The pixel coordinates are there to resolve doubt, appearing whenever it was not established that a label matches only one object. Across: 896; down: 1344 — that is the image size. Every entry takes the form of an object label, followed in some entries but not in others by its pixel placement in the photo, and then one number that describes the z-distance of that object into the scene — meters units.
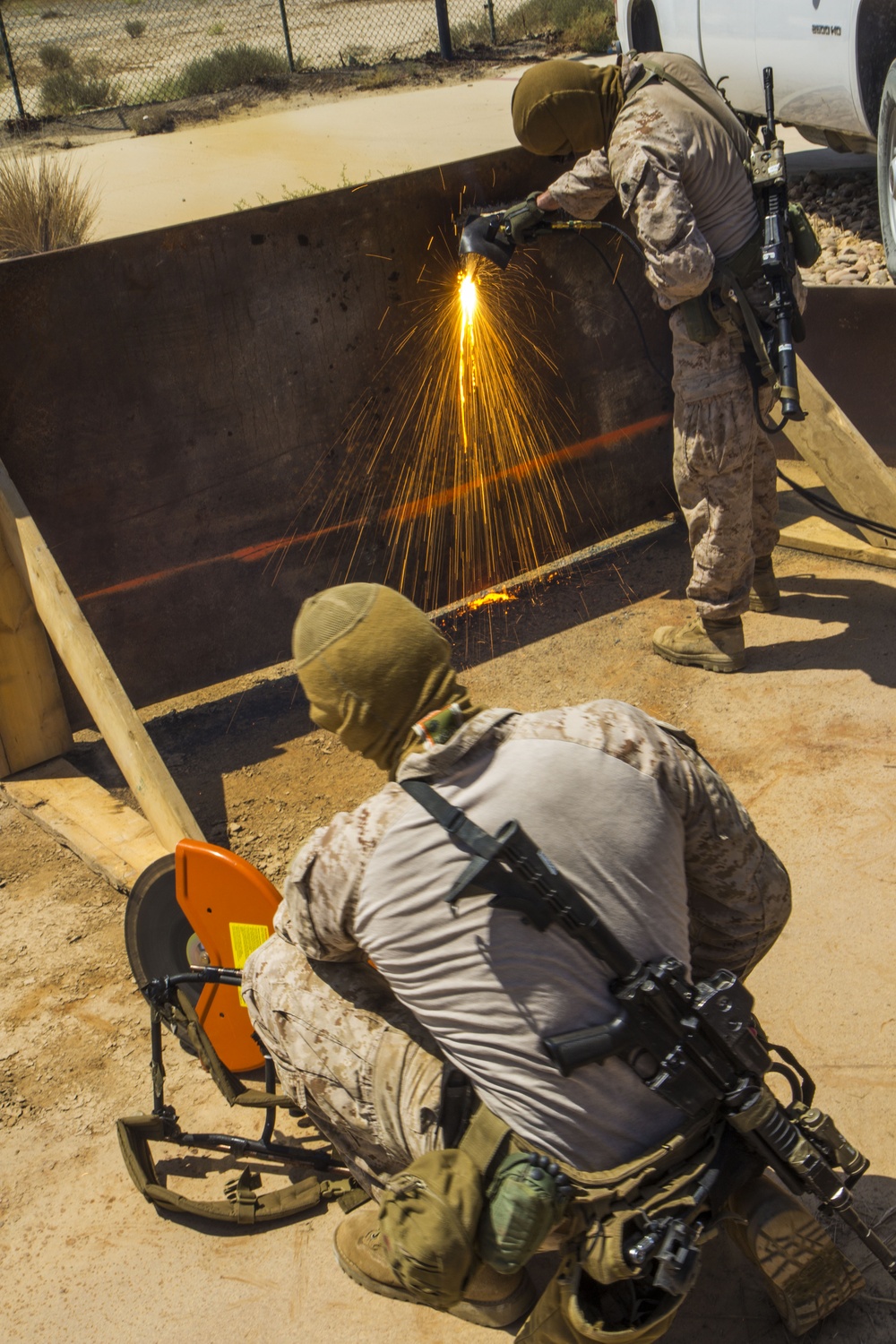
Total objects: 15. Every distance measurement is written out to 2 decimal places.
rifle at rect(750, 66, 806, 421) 3.83
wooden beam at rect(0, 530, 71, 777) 3.95
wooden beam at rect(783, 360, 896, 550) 4.68
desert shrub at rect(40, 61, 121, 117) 17.12
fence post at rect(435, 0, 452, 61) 16.80
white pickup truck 6.39
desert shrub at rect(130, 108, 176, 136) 15.16
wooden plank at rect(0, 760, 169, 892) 3.52
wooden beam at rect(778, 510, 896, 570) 4.84
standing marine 3.71
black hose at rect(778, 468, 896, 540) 4.70
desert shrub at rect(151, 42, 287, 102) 17.41
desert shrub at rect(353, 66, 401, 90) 16.48
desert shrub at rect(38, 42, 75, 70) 19.70
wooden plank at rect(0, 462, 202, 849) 3.33
